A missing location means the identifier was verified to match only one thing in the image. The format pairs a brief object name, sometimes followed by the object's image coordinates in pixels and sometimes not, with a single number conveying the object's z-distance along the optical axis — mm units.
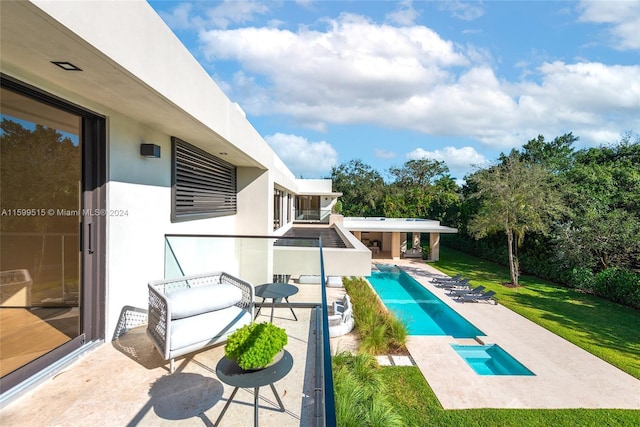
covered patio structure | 22781
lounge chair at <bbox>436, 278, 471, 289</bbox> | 16156
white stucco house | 2221
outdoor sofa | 3205
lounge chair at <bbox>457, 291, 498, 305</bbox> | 14250
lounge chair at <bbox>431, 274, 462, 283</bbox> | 17188
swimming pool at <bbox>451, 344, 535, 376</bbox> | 8617
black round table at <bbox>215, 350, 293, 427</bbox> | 2324
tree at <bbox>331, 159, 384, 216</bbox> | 35906
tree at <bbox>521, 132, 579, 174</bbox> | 35188
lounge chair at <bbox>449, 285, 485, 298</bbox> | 14748
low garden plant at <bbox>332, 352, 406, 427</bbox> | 5297
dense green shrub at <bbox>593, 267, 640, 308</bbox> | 12969
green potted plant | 2379
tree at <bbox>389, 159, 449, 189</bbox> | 46281
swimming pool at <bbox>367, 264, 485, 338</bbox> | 11711
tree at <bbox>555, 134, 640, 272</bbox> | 14477
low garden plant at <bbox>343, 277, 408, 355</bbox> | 9305
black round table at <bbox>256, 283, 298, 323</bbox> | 4853
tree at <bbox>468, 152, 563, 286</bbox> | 16394
